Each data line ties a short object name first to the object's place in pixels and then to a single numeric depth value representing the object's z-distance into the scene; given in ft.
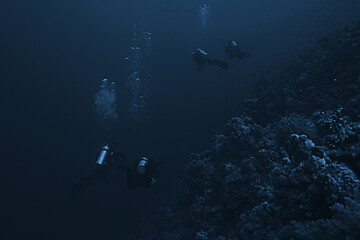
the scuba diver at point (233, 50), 31.42
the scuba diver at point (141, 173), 21.57
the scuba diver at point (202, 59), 31.17
